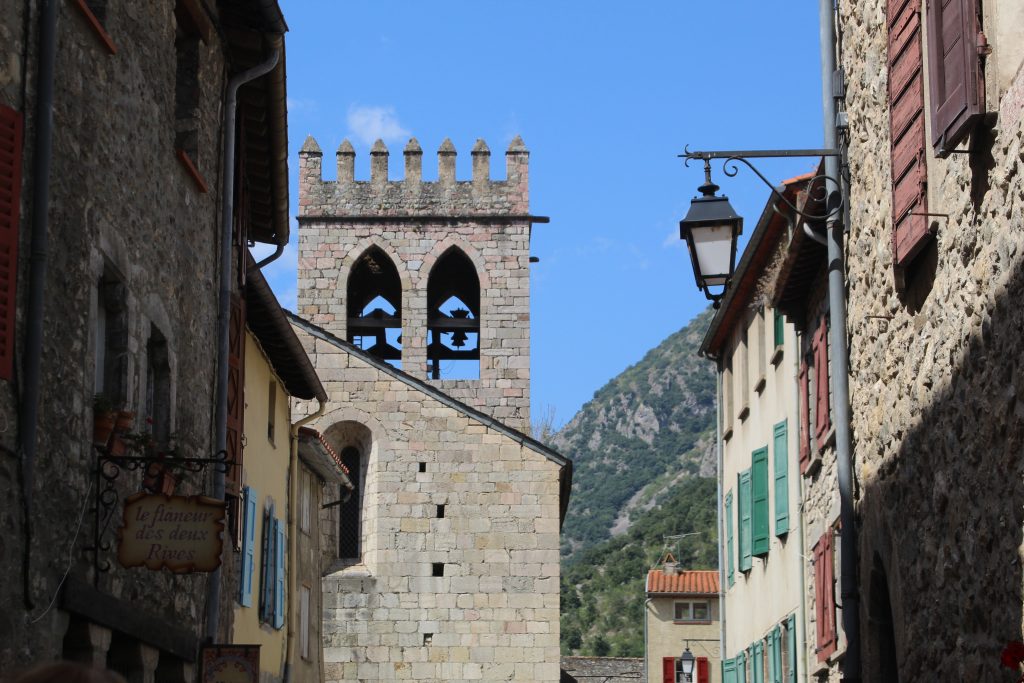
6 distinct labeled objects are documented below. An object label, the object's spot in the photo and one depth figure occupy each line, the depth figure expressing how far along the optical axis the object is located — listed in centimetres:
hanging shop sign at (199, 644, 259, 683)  1552
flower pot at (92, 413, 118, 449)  1199
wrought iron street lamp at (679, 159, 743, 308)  1349
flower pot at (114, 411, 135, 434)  1227
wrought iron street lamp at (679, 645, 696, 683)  4004
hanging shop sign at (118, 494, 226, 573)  1186
